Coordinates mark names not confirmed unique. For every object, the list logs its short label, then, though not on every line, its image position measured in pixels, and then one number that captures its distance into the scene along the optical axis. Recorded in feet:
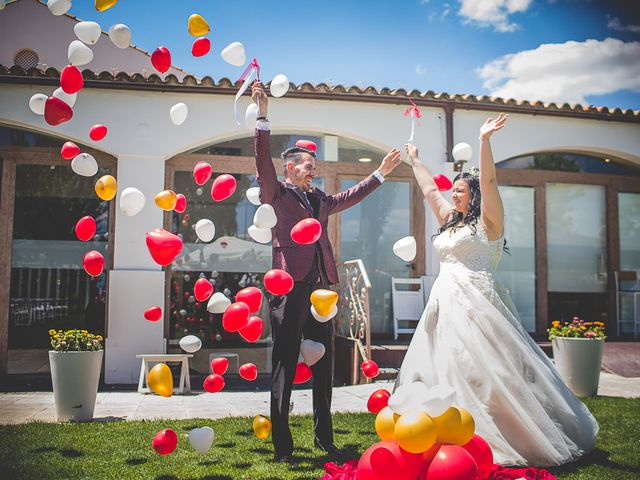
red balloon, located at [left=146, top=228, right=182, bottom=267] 10.33
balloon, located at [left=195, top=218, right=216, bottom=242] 12.49
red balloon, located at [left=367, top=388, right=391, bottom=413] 11.92
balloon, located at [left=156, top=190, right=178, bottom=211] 11.46
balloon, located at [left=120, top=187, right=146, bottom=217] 11.57
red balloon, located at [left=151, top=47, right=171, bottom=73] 11.73
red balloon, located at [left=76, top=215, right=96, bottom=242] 12.12
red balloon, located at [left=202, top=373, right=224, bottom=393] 12.13
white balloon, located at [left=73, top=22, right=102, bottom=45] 11.64
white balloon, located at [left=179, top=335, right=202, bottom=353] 12.39
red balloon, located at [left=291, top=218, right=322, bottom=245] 10.43
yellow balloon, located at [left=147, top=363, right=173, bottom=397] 10.23
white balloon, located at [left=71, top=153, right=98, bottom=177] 12.24
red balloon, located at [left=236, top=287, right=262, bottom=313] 10.61
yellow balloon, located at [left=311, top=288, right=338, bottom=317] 10.64
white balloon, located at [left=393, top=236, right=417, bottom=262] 12.13
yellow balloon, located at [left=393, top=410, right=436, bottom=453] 7.91
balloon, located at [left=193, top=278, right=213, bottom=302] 12.12
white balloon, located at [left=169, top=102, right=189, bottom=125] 12.53
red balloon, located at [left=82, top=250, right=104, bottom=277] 12.00
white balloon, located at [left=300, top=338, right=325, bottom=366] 11.36
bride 10.94
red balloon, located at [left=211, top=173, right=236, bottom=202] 11.71
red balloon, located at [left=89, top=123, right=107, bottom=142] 11.96
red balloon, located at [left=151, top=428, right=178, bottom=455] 10.50
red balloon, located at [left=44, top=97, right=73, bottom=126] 11.28
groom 11.34
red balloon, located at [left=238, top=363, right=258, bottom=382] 12.33
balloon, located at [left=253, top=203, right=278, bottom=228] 10.96
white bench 20.68
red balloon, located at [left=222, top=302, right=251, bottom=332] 10.30
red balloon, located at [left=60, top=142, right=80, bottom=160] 12.09
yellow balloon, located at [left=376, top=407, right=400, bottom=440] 8.74
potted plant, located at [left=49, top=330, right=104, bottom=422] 15.58
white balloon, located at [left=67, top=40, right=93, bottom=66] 11.75
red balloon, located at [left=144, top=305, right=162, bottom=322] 12.74
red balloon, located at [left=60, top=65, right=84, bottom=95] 11.34
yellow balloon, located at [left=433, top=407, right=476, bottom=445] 8.26
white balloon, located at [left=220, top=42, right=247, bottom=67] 11.62
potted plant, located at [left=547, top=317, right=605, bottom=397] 19.04
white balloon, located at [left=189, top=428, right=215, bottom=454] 10.64
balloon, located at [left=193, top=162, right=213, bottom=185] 12.05
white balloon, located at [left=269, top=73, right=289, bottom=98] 12.14
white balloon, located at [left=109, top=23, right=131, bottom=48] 11.61
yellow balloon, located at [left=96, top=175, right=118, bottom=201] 11.75
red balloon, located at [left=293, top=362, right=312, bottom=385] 12.02
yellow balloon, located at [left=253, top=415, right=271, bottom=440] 11.57
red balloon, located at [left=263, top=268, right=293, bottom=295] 10.36
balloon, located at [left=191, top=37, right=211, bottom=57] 11.45
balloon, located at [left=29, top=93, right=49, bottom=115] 11.95
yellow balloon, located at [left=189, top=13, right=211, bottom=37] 11.23
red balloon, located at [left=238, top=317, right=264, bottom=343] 11.02
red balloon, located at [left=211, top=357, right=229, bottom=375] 12.62
